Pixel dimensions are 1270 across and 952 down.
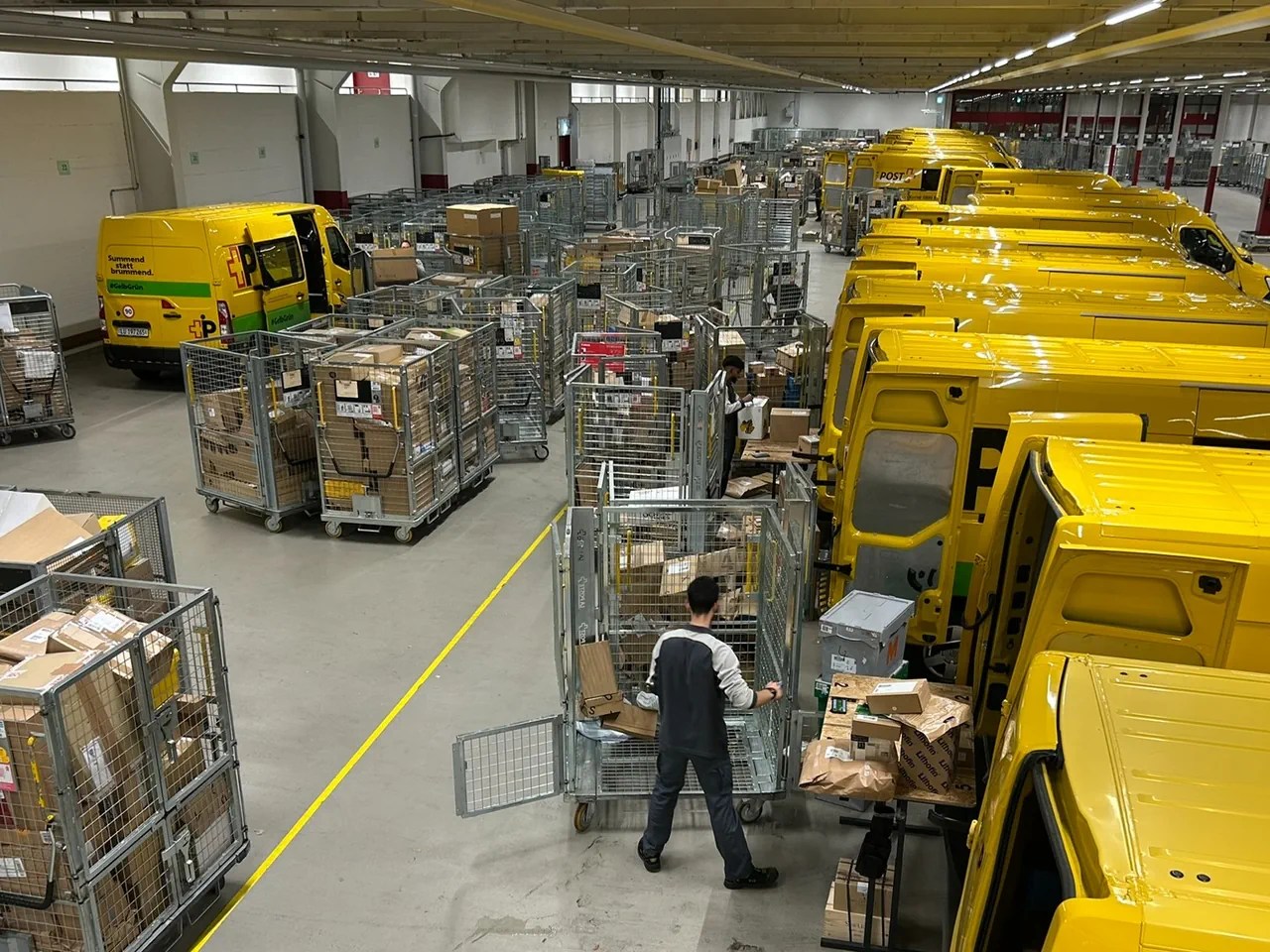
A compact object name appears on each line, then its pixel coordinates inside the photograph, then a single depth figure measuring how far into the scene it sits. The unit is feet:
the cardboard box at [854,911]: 16.28
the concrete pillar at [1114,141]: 129.49
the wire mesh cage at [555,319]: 43.50
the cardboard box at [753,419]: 34.17
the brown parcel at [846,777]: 15.03
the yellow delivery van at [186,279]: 44.83
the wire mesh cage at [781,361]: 38.40
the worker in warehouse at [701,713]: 16.05
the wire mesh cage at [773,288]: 53.47
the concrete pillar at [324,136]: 73.05
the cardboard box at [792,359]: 39.63
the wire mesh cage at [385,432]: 30.45
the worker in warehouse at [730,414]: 33.86
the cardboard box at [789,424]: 33.53
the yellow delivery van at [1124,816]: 6.61
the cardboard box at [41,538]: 18.54
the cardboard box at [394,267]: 53.11
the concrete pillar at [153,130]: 58.03
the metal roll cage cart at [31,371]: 40.01
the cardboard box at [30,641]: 15.44
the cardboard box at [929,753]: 15.37
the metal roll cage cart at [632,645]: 18.79
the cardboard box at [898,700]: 15.46
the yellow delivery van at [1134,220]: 45.83
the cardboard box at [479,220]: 56.49
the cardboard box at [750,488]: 31.35
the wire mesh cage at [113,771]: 13.94
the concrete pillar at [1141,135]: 125.56
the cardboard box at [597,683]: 19.07
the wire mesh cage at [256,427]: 32.09
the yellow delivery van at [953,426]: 19.66
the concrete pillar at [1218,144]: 107.76
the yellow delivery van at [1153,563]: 12.08
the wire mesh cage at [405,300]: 41.81
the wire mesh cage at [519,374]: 39.27
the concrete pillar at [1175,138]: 120.88
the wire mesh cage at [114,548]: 18.47
